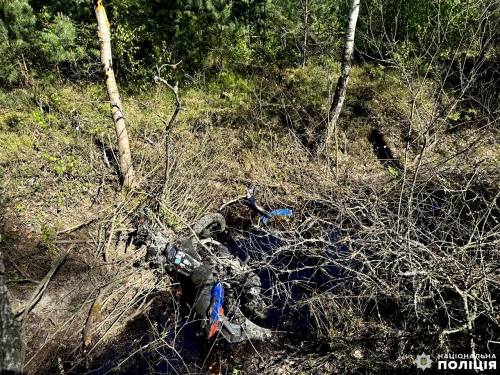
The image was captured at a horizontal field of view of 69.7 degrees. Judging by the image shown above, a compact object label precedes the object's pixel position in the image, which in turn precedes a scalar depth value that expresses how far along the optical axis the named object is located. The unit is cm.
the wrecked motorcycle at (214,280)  443
